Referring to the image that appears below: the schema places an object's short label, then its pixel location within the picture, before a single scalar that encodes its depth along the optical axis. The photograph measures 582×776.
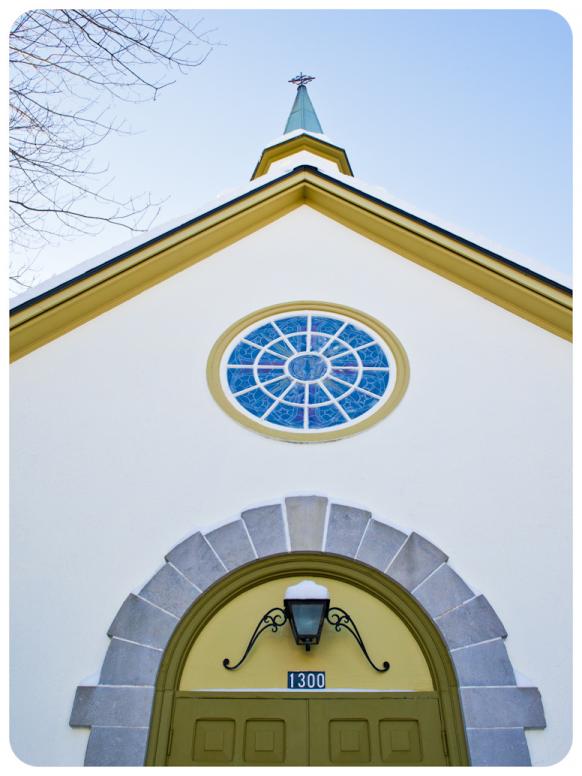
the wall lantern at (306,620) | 4.49
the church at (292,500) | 4.27
